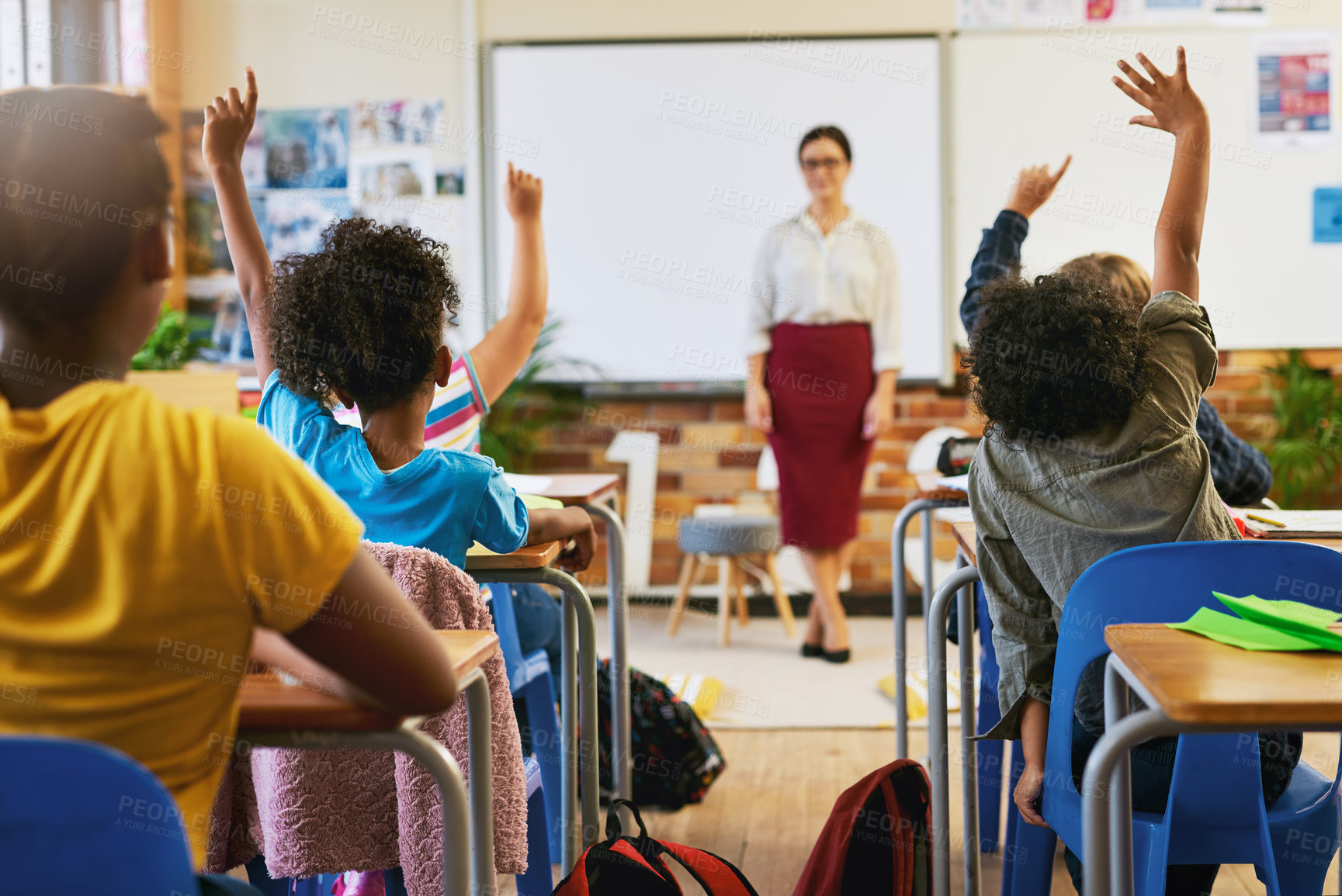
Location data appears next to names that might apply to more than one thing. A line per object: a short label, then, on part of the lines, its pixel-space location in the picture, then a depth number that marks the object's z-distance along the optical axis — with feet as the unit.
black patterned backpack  7.64
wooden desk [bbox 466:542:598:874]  5.81
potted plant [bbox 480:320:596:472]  13.24
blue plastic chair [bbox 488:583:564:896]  5.79
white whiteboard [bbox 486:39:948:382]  13.29
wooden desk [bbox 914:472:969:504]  6.39
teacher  12.05
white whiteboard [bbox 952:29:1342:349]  13.08
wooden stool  12.14
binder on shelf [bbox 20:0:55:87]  11.76
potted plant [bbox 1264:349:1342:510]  12.66
